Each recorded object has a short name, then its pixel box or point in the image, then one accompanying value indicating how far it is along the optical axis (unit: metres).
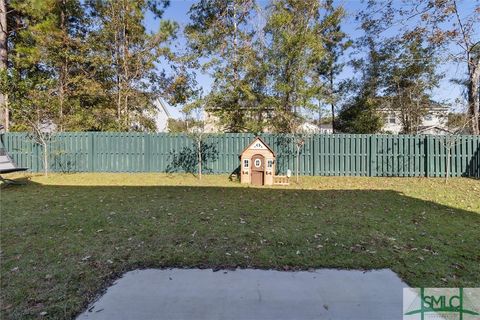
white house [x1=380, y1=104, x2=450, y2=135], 15.41
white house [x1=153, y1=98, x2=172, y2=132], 19.85
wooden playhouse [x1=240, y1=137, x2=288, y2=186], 8.39
